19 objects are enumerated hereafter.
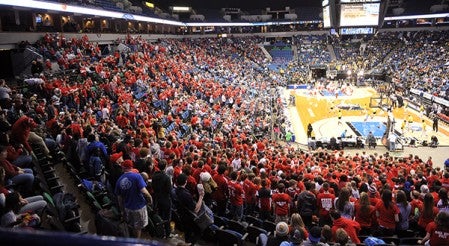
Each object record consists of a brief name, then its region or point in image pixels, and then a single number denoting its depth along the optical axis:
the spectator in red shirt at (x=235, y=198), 8.47
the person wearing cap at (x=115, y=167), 7.19
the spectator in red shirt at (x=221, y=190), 8.34
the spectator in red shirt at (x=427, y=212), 7.26
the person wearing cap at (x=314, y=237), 5.37
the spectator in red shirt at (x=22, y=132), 8.45
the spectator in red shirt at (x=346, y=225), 6.46
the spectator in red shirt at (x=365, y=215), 7.46
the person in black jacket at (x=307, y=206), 8.00
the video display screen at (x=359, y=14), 34.44
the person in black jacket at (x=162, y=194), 6.59
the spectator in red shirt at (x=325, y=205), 8.00
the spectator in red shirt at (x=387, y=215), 7.50
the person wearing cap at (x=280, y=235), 5.61
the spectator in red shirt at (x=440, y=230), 5.64
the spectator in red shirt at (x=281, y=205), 8.15
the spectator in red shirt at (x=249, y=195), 8.87
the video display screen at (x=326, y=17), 37.96
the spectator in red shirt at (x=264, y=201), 8.41
